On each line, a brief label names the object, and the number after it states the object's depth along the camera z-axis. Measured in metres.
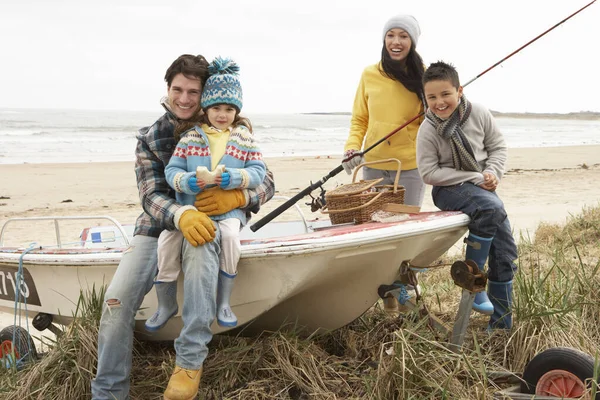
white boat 2.88
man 2.75
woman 3.87
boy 3.26
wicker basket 3.26
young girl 2.88
